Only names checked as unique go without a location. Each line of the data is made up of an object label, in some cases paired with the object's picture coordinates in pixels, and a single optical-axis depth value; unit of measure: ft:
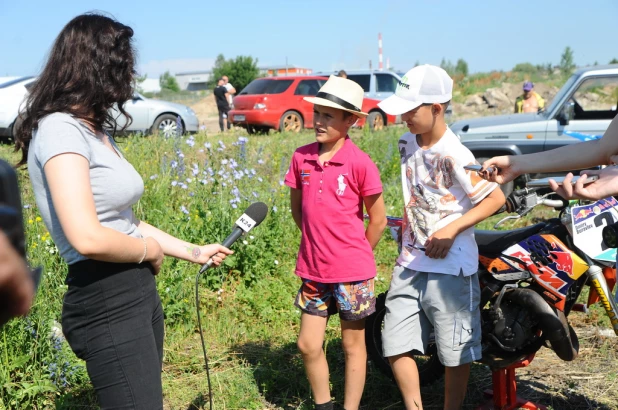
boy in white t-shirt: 10.41
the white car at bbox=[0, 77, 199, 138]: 42.98
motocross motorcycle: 11.21
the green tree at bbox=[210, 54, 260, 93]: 167.32
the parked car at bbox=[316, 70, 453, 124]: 61.72
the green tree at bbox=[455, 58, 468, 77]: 176.82
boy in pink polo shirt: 10.96
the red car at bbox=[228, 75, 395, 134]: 53.83
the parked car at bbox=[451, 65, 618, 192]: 29.27
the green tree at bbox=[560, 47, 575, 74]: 193.20
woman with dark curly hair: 7.52
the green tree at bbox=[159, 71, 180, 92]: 246.68
